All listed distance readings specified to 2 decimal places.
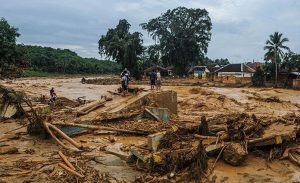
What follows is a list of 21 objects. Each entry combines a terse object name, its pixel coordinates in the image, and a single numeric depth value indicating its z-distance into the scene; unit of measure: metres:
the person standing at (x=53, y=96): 15.13
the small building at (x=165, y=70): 53.23
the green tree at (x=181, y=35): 45.69
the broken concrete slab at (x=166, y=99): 10.68
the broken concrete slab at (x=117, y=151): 6.59
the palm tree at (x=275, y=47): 35.64
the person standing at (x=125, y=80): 12.49
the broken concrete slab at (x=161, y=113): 9.62
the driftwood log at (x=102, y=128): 8.08
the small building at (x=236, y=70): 46.05
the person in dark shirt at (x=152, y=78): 16.48
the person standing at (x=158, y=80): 17.91
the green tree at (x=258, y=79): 31.99
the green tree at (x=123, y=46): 41.78
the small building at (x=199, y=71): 47.01
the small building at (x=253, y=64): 50.81
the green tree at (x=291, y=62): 31.30
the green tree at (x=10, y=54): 13.34
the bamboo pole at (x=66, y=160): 5.86
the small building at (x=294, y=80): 29.77
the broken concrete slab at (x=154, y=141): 6.47
